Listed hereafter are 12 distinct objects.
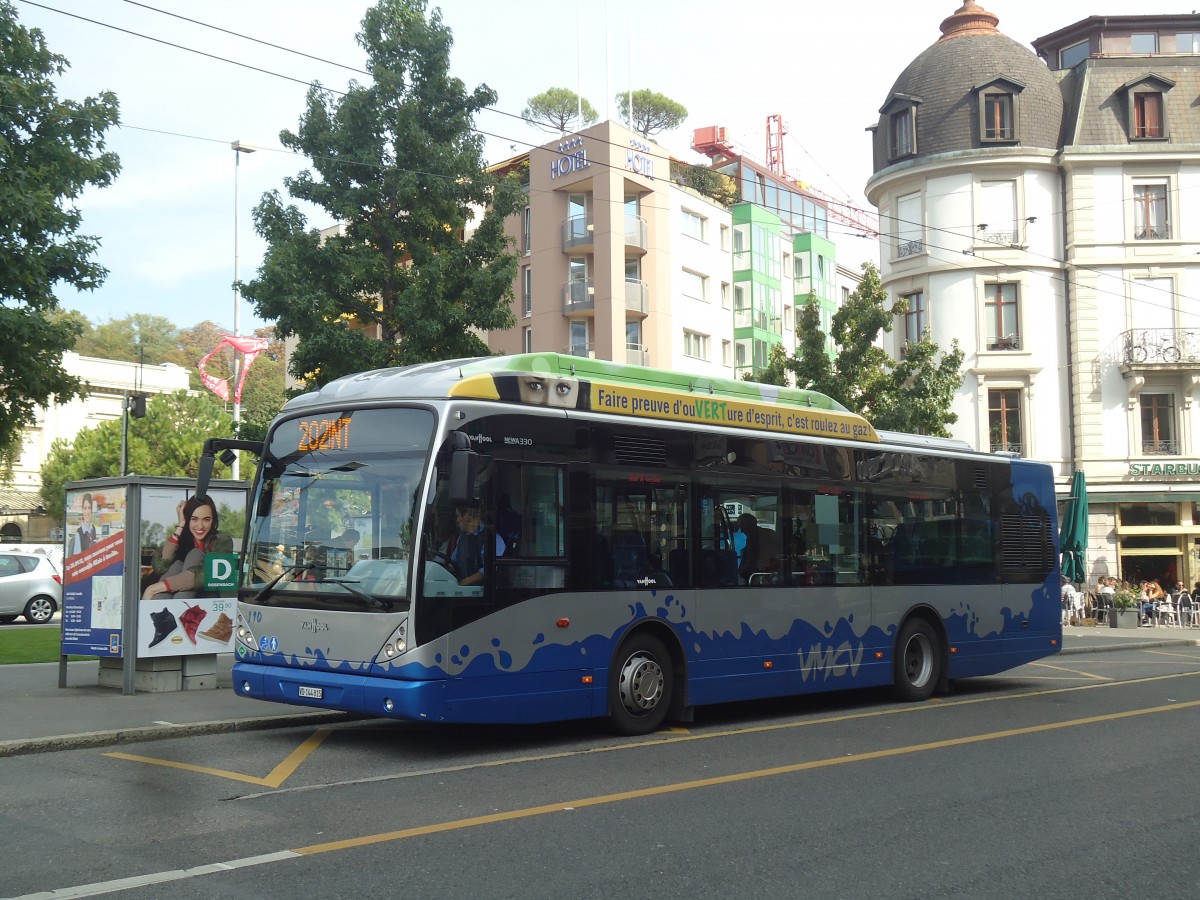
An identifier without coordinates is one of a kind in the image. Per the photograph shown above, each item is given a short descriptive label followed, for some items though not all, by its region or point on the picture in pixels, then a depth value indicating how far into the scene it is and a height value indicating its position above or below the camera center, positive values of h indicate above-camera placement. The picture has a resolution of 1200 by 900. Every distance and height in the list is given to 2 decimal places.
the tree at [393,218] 21.58 +5.97
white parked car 30.41 -0.89
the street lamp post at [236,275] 38.16 +10.09
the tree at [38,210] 17.69 +4.91
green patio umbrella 32.16 +0.32
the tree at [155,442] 63.38 +5.71
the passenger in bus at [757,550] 12.42 -0.04
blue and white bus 9.80 +0.00
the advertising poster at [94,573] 13.34 -0.24
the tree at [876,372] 29.64 +4.22
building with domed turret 40.50 +8.66
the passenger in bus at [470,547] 9.85 +0.01
